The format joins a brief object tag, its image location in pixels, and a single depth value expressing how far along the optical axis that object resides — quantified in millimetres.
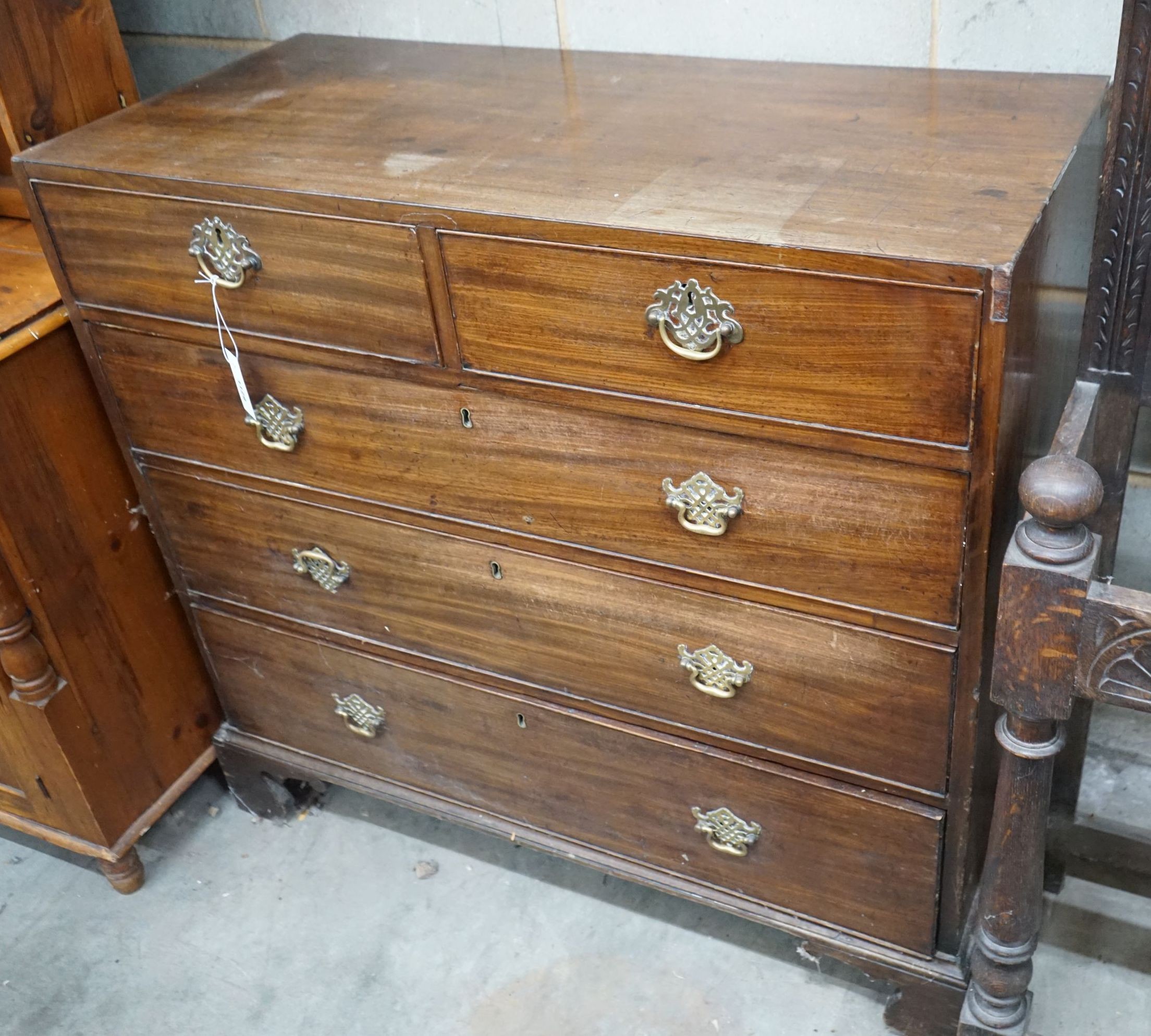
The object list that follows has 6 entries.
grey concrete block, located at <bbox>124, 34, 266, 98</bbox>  1867
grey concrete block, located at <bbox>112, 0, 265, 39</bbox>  1826
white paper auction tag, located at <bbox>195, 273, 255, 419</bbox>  1379
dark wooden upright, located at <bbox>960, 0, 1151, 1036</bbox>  954
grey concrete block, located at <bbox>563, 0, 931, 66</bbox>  1429
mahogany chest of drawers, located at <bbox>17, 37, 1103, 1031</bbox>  1077
